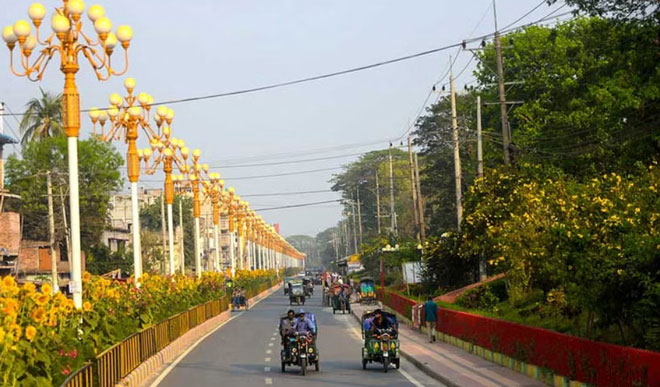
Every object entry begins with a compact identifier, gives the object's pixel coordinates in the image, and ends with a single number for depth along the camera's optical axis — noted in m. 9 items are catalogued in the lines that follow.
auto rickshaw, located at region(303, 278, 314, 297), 92.73
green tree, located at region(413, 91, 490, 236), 78.12
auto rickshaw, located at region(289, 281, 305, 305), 77.81
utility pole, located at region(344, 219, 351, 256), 177.99
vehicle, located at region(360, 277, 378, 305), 74.31
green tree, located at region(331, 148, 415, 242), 157.25
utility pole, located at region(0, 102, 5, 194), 72.29
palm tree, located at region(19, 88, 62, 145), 92.81
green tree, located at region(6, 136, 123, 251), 87.75
